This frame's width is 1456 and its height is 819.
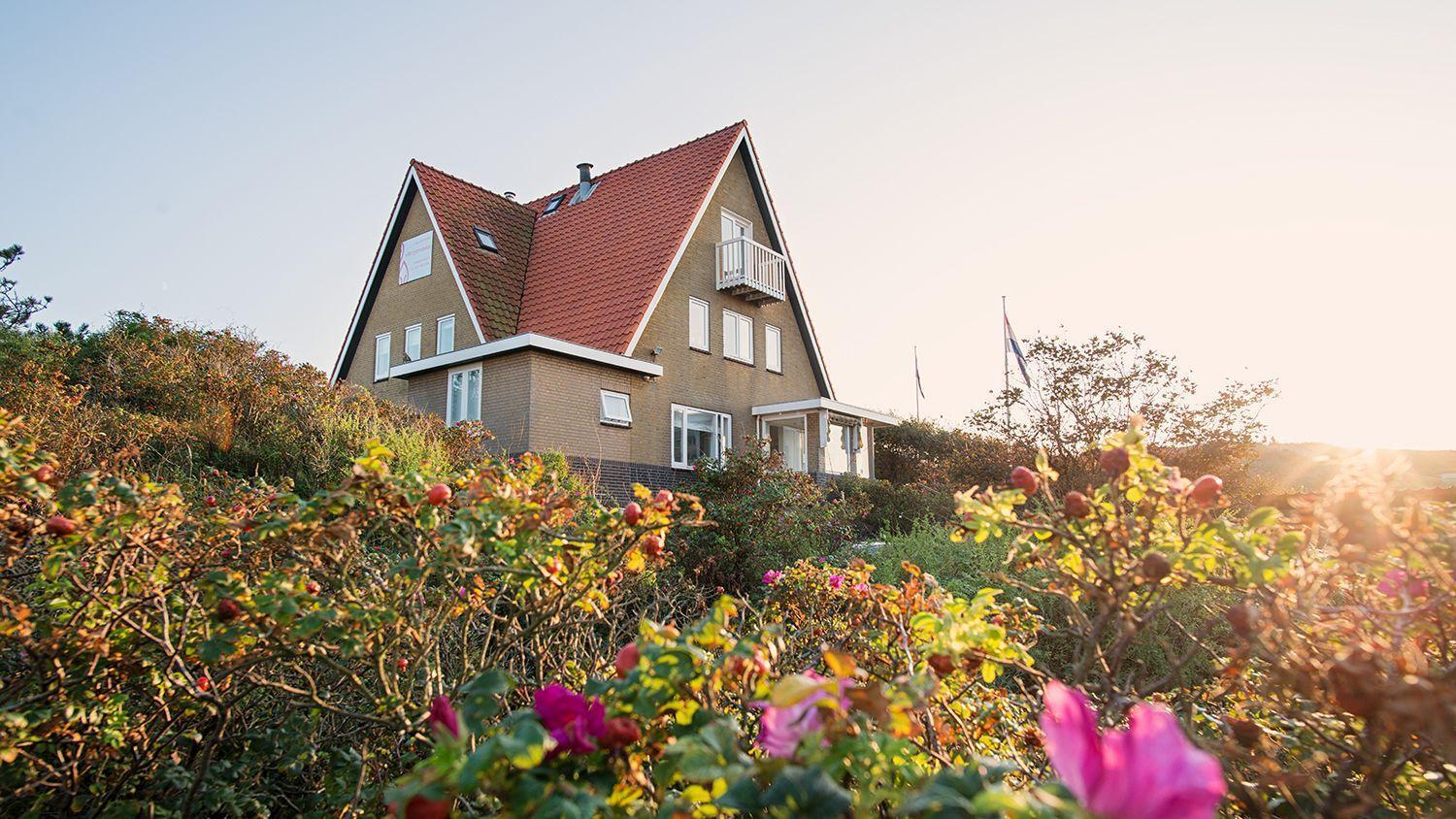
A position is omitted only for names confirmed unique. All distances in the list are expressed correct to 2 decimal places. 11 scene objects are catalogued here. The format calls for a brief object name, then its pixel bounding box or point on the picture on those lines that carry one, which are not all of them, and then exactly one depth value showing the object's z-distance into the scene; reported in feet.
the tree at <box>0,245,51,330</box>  54.90
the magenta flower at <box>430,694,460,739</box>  3.30
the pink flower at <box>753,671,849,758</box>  3.22
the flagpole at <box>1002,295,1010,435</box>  62.56
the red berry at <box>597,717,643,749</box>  3.53
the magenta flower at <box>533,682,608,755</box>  3.49
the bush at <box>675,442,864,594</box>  29.27
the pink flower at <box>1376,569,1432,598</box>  4.99
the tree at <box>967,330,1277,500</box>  47.26
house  48.16
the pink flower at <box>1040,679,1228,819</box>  2.09
